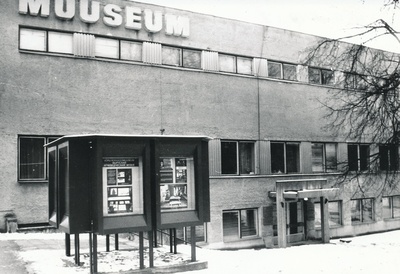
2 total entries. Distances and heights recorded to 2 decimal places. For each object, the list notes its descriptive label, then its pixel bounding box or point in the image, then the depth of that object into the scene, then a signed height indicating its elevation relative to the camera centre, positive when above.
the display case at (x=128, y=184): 9.20 -0.48
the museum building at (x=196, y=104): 16.69 +2.43
